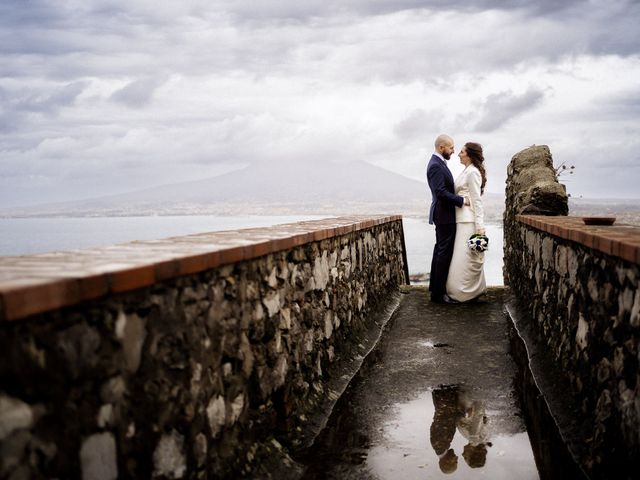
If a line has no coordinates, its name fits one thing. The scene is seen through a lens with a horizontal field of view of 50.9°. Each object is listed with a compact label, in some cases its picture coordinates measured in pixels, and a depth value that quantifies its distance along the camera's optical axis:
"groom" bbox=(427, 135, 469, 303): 9.16
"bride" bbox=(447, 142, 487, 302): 9.10
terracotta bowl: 5.91
